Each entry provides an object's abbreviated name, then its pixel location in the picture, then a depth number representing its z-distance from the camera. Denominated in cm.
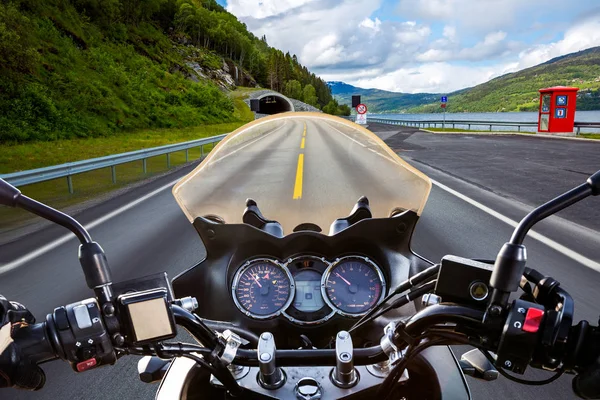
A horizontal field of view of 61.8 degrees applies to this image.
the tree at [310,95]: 16175
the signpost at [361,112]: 3641
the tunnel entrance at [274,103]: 9412
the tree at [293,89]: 15925
